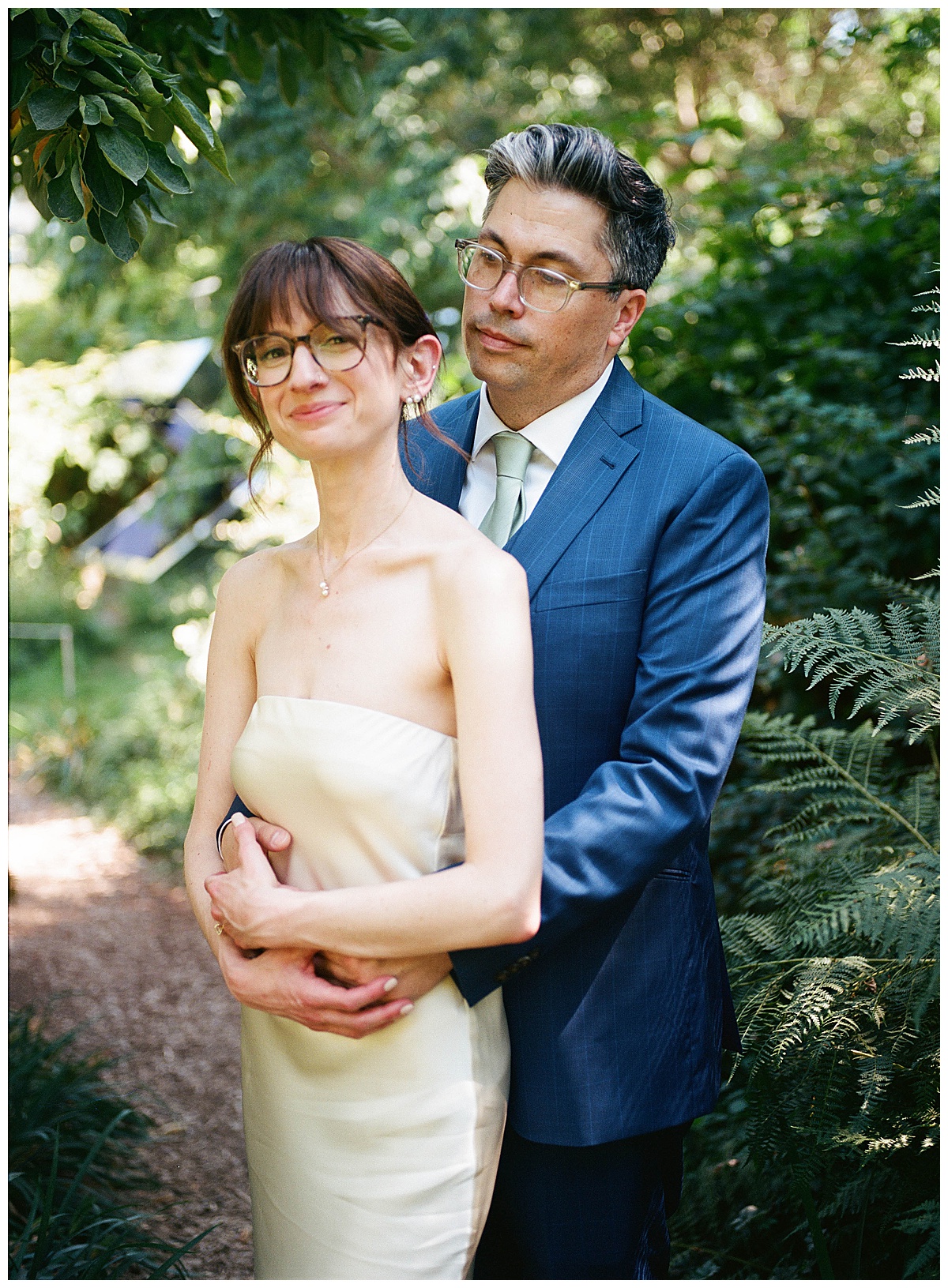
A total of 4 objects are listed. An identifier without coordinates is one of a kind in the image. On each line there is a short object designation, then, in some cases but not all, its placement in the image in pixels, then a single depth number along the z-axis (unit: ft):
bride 4.73
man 5.49
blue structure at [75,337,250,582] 32.31
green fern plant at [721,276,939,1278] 7.08
